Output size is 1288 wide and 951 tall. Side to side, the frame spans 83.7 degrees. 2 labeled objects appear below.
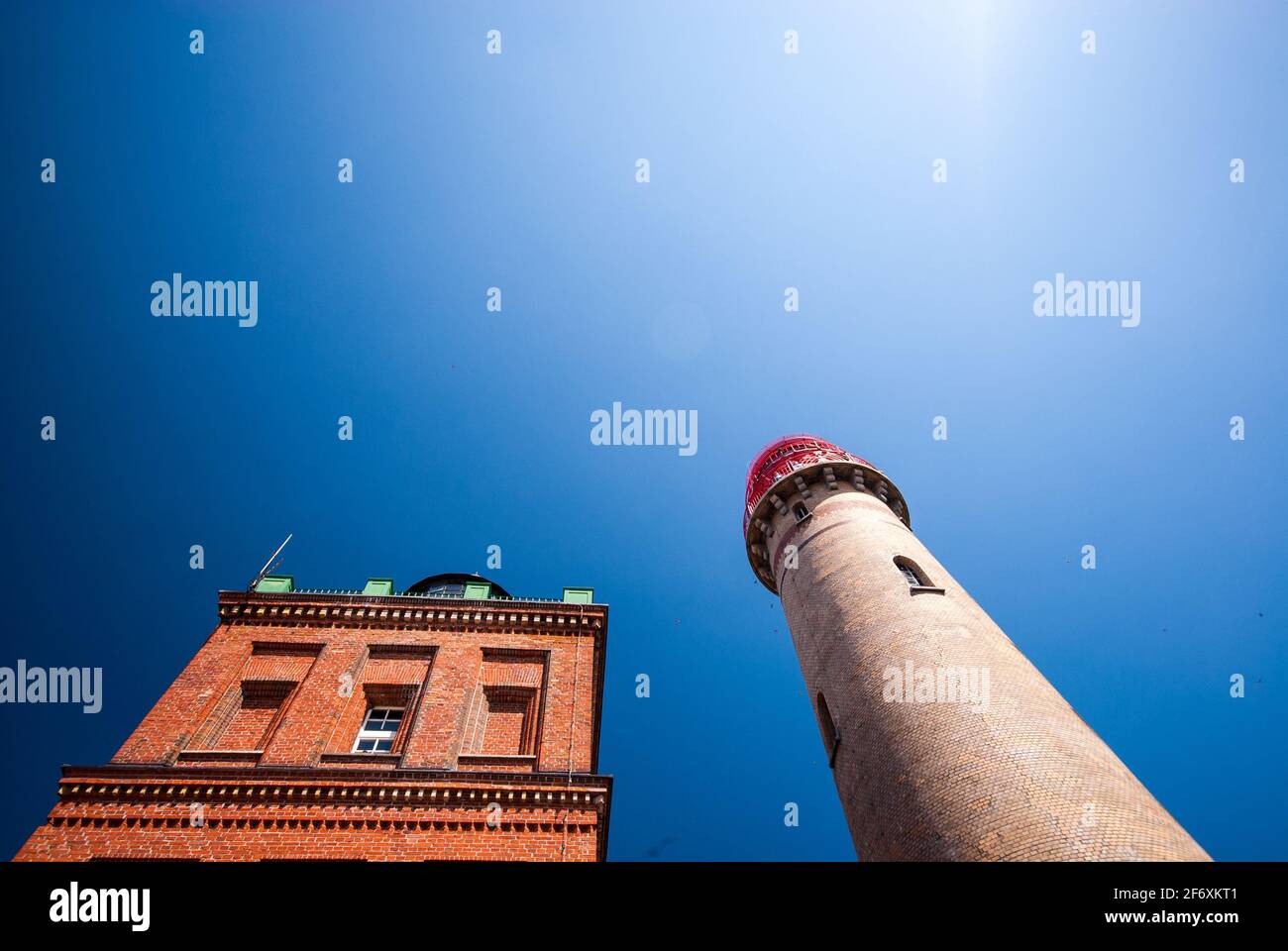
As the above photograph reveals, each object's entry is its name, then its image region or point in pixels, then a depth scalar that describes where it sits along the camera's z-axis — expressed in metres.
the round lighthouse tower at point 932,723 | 10.84
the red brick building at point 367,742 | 13.76
